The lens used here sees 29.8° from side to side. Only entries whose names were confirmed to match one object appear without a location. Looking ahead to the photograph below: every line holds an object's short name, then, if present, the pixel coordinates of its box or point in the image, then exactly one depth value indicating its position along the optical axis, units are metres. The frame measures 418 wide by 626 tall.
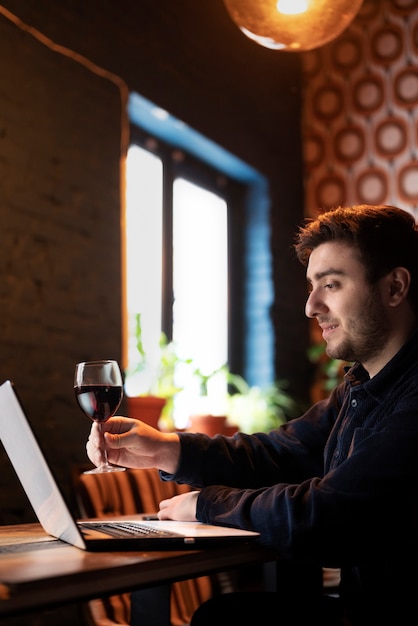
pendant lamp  2.48
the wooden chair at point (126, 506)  1.90
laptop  1.12
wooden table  0.85
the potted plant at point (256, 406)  4.11
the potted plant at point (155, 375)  3.47
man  1.27
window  3.95
